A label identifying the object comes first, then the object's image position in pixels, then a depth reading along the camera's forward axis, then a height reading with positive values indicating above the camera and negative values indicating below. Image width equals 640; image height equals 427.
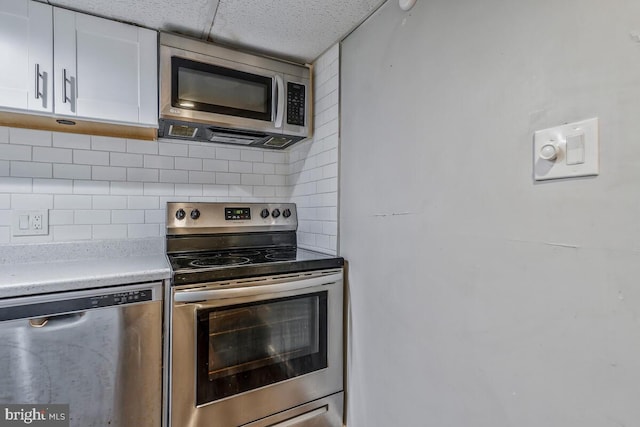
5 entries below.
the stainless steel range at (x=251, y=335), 1.27 -0.55
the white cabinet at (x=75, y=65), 1.30 +0.63
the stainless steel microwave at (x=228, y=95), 1.54 +0.61
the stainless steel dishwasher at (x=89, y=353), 1.09 -0.53
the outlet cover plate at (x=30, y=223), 1.54 -0.07
